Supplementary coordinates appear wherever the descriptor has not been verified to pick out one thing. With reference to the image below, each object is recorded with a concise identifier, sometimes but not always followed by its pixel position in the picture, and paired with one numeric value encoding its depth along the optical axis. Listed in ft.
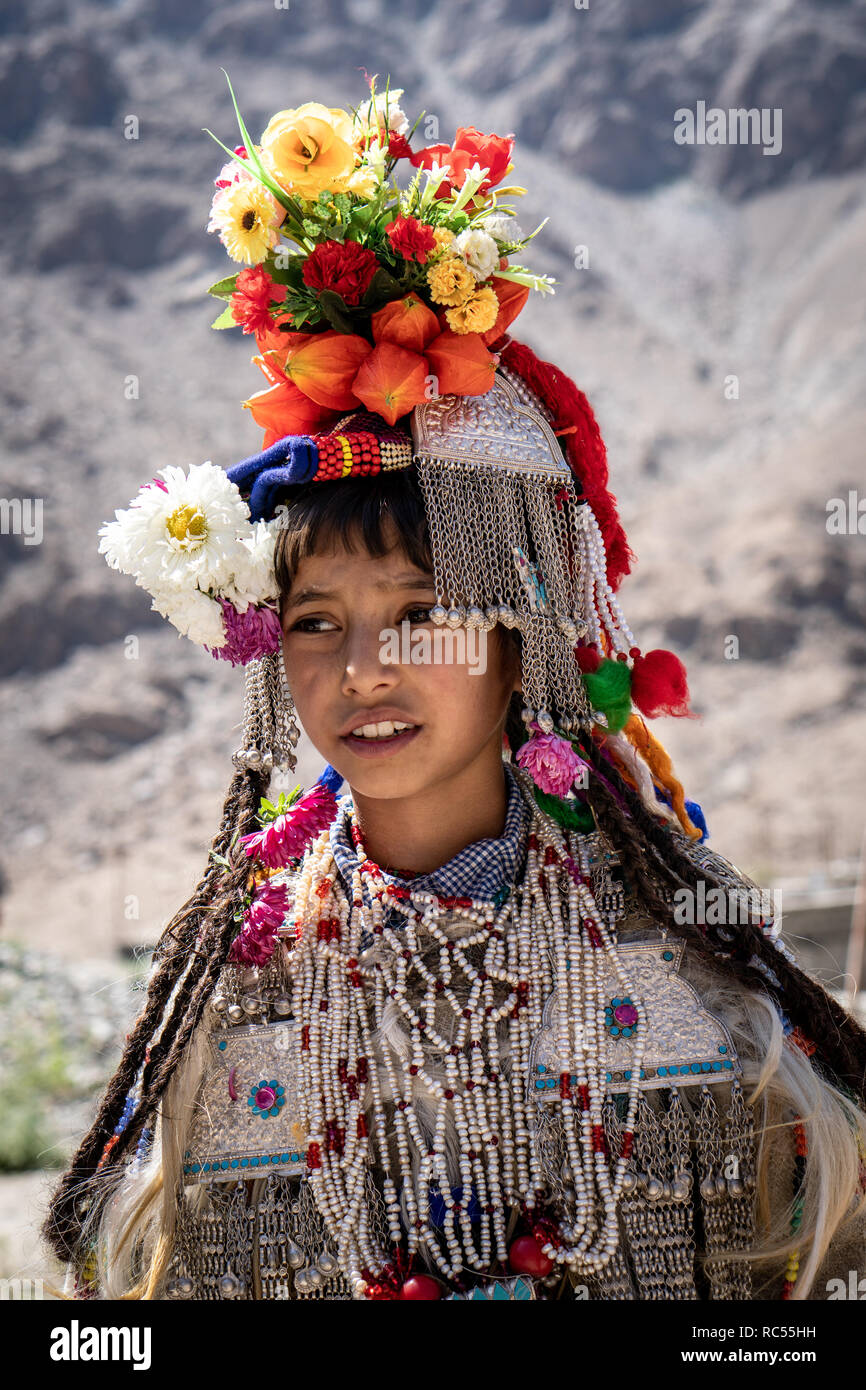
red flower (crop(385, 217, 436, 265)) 7.87
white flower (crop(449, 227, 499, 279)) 7.95
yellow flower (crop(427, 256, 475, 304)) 7.93
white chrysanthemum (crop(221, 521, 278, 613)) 8.06
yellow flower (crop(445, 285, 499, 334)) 8.00
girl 7.55
